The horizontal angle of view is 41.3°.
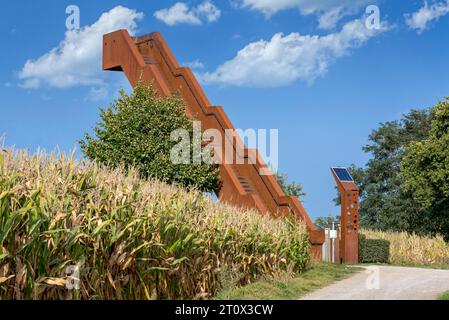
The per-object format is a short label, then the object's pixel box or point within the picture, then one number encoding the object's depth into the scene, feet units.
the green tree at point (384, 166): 147.74
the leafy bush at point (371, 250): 81.20
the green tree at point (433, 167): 104.37
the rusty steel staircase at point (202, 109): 71.46
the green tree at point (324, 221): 172.04
